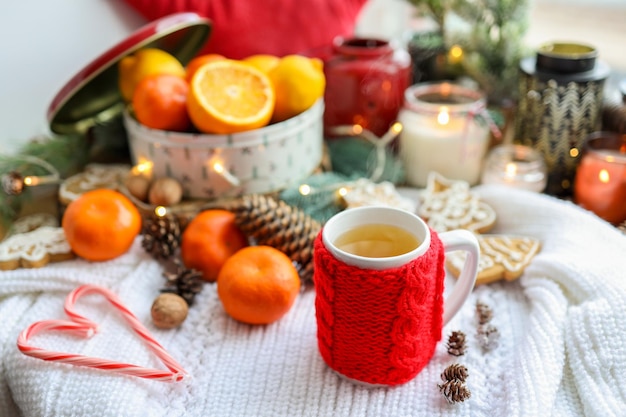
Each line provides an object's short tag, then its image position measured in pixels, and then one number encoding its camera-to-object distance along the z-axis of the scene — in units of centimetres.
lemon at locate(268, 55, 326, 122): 86
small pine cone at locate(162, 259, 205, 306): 76
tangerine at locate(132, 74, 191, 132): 82
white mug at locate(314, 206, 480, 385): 56
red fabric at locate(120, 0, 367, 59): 102
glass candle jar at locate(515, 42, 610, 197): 90
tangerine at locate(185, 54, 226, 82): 89
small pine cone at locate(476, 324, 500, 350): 68
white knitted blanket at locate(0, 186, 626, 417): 60
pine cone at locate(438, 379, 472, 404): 60
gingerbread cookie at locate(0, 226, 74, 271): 79
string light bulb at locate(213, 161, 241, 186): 85
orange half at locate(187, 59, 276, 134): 81
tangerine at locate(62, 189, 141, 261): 77
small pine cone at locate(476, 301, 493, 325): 71
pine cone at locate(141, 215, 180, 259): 81
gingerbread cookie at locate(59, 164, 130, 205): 91
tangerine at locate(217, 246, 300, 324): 69
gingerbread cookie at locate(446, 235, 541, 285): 76
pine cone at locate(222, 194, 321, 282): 78
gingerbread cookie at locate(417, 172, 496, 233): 84
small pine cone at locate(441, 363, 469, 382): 61
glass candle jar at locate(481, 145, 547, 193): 93
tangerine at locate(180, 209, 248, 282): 79
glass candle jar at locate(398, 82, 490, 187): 97
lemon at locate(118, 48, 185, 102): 88
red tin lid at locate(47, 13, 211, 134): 84
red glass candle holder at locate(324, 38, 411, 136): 100
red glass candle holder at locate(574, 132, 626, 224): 84
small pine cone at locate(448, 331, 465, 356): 66
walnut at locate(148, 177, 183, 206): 85
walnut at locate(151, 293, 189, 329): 71
